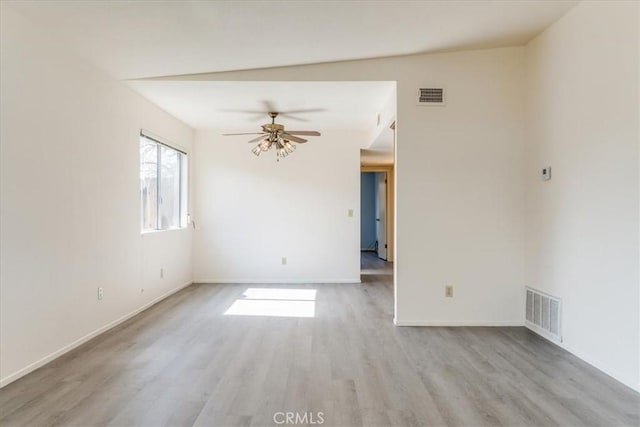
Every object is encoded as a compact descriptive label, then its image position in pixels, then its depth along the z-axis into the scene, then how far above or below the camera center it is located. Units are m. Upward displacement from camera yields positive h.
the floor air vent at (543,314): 3.05 -0.92
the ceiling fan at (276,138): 4.45 +0.97
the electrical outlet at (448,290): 3.56 -0.78
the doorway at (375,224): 7.95 -0.30
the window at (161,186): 4.35 +0.37
